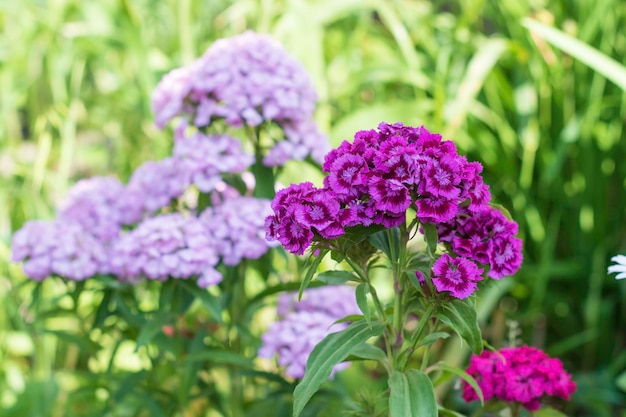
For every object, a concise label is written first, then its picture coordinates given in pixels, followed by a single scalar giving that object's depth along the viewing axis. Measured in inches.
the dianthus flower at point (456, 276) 21.9
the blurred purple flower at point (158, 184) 31.4
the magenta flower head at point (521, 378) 25.1
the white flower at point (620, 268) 22.8
